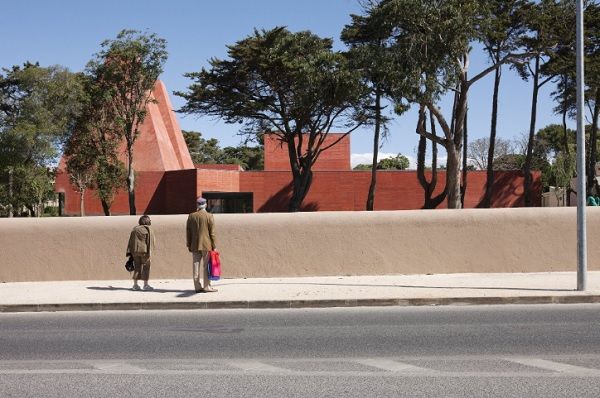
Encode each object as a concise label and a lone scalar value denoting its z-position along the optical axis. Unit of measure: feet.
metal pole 41.55
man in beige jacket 42.47
